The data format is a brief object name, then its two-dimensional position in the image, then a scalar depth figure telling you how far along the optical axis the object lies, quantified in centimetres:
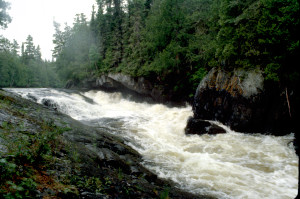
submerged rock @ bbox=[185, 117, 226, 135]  1059
